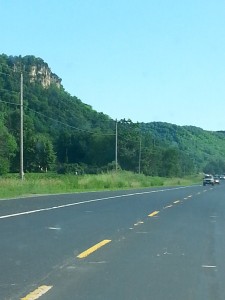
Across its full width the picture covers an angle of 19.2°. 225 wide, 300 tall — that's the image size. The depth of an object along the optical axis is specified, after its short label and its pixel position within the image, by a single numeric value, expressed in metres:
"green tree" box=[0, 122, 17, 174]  111.15
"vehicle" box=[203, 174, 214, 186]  95.88
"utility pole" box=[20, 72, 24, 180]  45.94
